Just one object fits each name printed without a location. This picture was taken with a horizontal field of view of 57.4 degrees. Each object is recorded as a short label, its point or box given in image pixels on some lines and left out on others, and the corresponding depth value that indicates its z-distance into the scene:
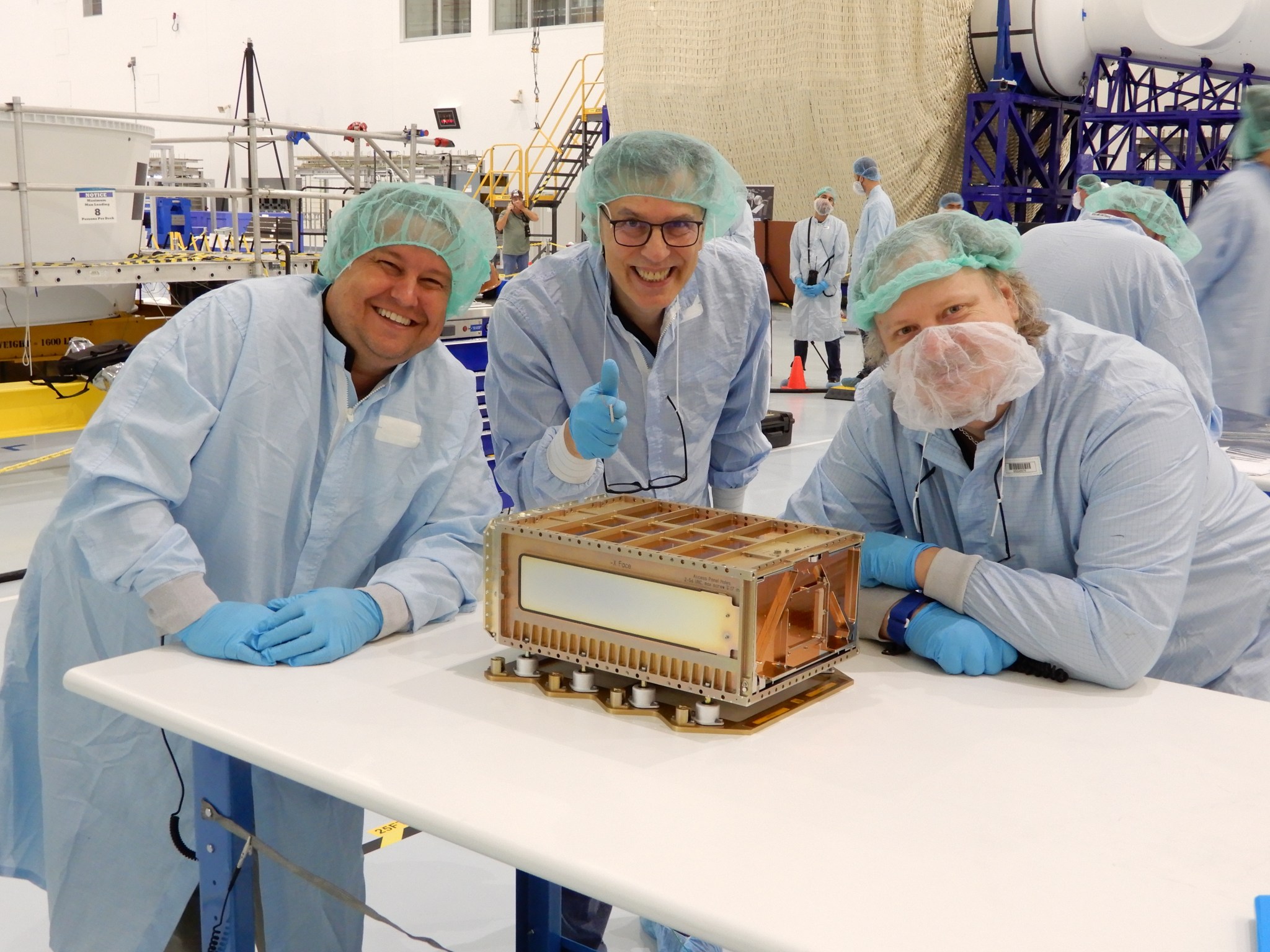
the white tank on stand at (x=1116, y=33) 7.73
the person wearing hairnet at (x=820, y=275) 8.48
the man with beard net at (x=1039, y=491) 1.50
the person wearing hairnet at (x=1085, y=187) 6.30
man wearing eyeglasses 2.03
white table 0.98
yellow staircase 13.84
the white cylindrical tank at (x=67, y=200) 5.05
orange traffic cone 8.33
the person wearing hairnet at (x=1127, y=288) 2.69
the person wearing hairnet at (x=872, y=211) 7.93
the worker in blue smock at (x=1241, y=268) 3.51
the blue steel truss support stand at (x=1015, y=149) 9.44
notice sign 5.07
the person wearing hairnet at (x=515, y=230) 10.93
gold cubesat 1.34
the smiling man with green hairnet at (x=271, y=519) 1.71
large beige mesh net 9.65
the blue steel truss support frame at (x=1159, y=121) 8.30
